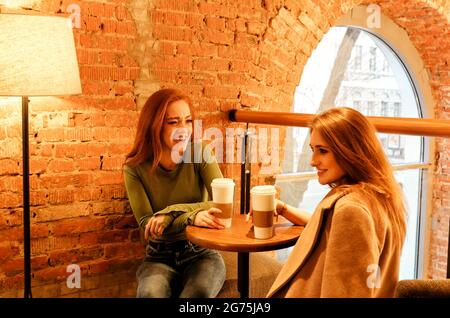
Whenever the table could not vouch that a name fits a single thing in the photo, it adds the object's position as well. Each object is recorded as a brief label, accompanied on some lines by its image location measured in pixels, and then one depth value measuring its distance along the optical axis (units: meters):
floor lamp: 2.08
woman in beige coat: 1.37
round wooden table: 1.89
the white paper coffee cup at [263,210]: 1.87
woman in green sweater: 2.15
